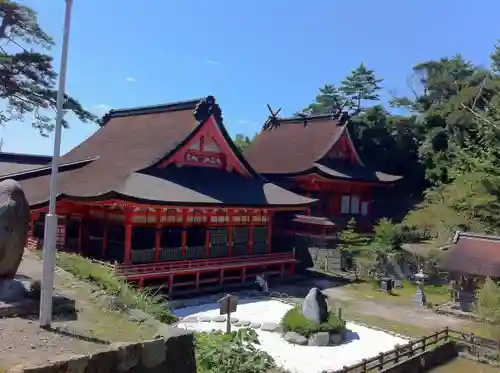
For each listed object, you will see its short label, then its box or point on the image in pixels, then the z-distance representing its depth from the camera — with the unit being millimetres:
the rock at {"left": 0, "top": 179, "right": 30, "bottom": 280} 6379
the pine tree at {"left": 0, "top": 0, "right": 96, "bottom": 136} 18812
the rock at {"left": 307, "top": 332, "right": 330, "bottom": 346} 12797
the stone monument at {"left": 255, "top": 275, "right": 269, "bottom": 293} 19016
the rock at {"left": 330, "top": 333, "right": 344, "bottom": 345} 13008
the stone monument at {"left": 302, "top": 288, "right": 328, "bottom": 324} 13359
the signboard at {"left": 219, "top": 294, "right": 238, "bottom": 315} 11633
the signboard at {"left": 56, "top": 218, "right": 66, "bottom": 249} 17406
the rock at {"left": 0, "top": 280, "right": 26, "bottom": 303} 6555
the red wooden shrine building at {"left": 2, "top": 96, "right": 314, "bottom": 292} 16484
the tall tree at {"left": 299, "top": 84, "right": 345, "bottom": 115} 61156
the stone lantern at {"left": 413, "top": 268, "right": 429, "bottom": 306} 18469
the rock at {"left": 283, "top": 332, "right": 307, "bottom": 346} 12828
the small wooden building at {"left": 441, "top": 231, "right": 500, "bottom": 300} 16656
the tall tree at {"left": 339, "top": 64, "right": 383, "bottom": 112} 58531
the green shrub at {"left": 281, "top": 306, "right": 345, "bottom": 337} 13000
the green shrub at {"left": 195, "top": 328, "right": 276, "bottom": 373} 8633
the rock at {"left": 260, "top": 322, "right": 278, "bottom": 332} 13797
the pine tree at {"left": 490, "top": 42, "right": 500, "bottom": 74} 25553
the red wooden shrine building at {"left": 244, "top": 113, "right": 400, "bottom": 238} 29453
